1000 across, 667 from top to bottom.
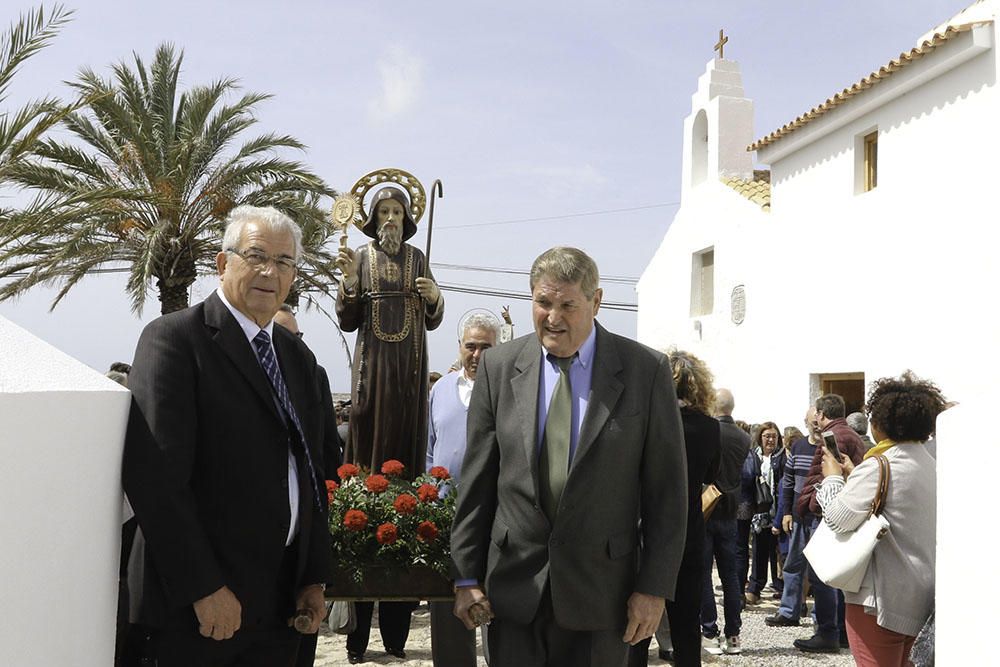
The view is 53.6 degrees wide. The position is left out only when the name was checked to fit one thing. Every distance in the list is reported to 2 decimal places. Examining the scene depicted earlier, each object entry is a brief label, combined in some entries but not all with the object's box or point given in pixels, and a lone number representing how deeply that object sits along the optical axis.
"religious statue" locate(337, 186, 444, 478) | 5.67
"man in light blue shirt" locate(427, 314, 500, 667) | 5.59
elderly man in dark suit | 2.65
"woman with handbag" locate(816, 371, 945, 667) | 4.29
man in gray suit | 3.19
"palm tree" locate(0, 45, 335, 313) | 13.77
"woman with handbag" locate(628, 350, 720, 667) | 5.23
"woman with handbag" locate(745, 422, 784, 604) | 8.95
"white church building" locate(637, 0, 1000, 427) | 12.05
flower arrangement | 4.26
